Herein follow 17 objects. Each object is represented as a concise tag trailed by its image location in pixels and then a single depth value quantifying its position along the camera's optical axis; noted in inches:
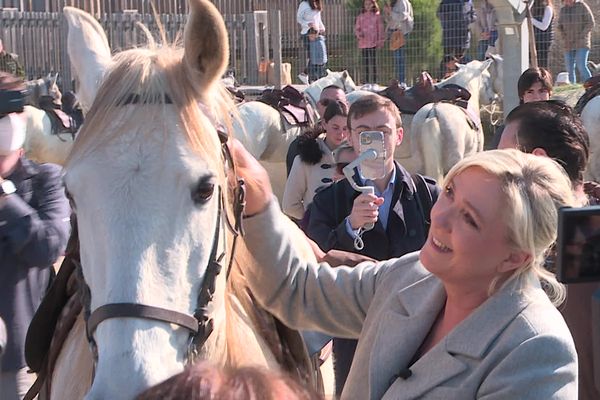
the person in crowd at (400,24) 587.2
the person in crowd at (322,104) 259.0
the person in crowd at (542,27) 527.5
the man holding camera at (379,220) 144.3
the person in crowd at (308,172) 233.9
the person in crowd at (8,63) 574.9
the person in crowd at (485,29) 651.7
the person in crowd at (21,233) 124.6
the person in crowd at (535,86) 262.5
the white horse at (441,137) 422.6
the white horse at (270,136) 449.1
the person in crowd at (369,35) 600.4
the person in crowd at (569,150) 112.4
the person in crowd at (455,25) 578.9
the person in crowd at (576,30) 529.8
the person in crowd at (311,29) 620.7
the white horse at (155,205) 79.5
